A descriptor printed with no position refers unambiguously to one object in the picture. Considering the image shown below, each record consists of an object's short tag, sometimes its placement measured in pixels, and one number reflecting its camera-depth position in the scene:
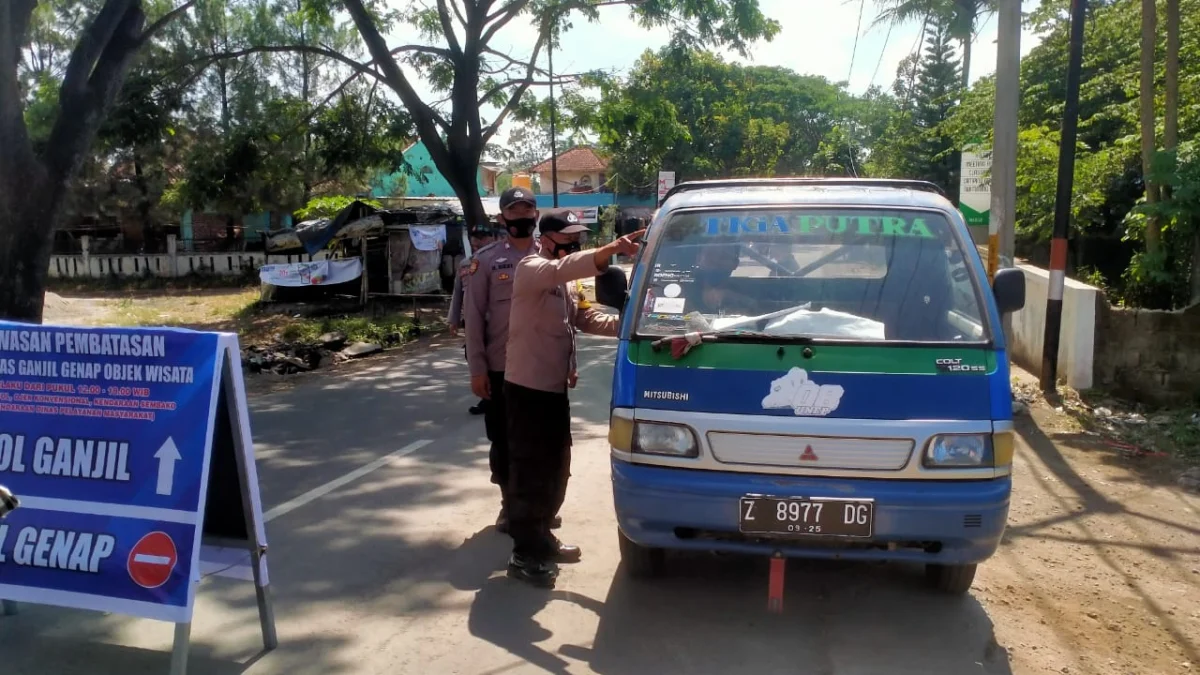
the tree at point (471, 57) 16.41
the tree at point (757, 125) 45.88
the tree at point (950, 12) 12.78
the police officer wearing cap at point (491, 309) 5.23
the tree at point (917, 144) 32.41
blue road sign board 3.54
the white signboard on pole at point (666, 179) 22.64
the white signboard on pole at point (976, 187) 12.16
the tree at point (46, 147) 9.71
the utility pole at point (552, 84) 18.77
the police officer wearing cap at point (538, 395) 4.64
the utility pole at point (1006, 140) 8.74
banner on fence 19.41
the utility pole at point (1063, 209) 8.59
